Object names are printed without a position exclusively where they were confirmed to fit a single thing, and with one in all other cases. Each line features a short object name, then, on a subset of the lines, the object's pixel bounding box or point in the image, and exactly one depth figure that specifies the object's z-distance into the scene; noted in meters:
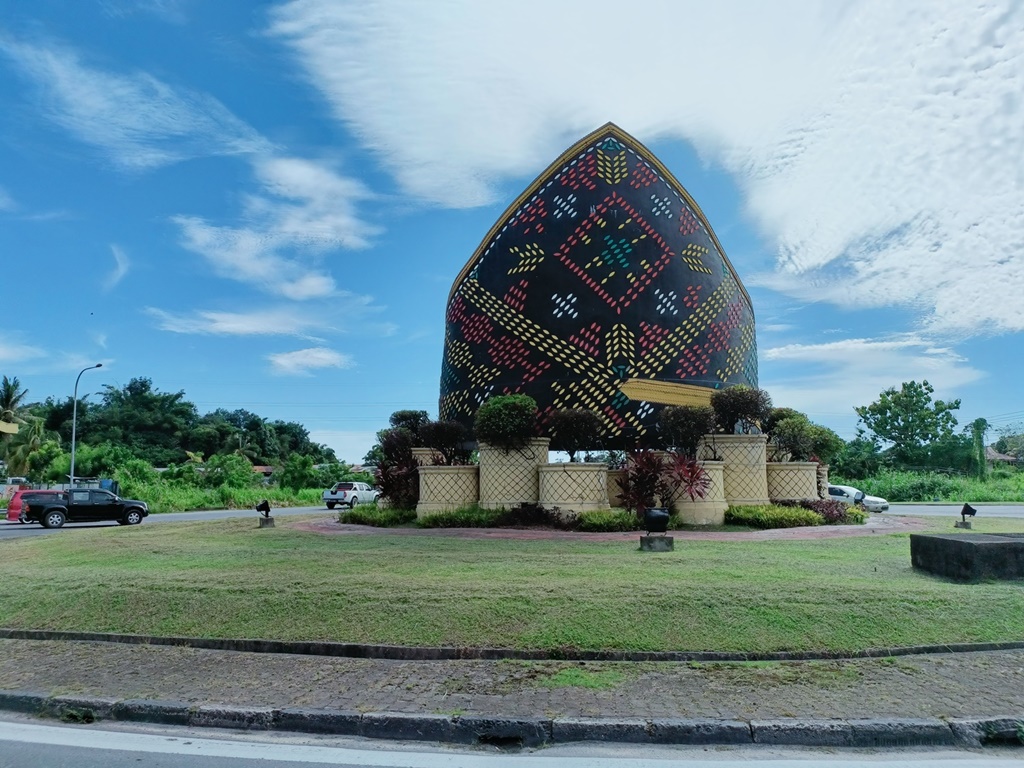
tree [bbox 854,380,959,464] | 50.69
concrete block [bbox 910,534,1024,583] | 8.23
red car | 23.56
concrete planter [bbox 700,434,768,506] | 17.70
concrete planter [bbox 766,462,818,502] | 18.34
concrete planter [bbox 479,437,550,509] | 17.47
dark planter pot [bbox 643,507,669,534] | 11.41
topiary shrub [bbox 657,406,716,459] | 17.58
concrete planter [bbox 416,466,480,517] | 18.33
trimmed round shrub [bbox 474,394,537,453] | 16.94
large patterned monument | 19.83
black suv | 23.23
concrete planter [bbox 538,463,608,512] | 16.81
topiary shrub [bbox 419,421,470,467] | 19.05
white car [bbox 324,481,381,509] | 33.78
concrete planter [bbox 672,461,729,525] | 16.77
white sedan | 27.09
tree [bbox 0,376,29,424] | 47.92
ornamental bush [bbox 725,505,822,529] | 16.38
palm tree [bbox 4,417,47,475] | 40.03
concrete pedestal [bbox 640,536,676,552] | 11.33
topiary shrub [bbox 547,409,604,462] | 18.02
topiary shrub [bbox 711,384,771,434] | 17.86
